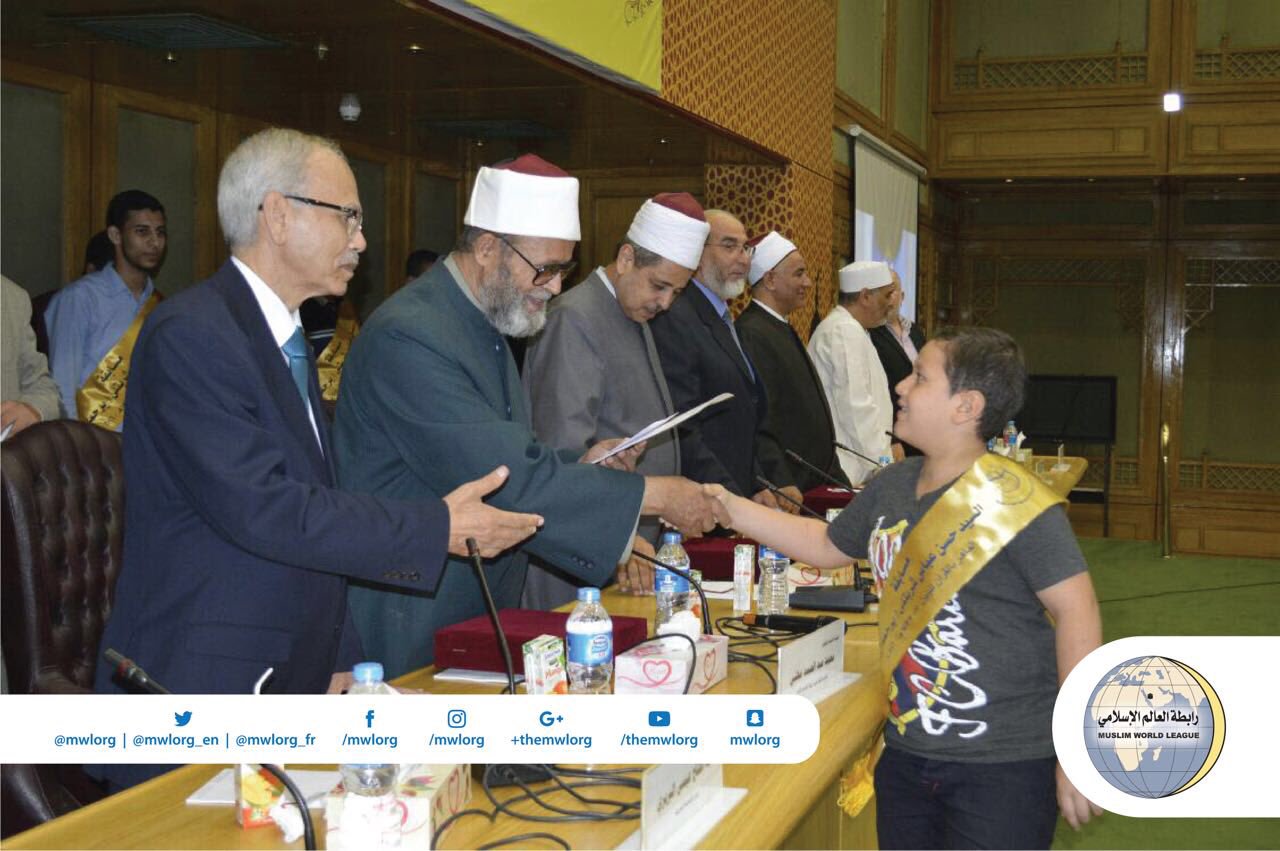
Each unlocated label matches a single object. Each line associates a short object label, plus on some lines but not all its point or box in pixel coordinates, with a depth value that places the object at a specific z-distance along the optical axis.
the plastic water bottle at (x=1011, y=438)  6.36
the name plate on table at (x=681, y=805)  1.43
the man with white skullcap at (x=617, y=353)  3.02
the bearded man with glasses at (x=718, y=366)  3.84
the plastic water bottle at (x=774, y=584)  2.67
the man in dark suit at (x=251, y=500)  1.82
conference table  1.48
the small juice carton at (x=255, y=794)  1.51
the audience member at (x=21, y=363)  3.35
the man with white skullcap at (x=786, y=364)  4.72
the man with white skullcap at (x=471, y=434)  2.21
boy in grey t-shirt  1.91
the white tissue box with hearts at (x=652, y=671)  1.89
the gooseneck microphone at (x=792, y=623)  2.49
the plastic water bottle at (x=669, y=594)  2.37
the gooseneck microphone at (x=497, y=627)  1.74
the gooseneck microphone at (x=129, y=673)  1.34
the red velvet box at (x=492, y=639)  2.03
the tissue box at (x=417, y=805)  1.38
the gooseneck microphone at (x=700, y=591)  2.28
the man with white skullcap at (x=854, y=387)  5.46
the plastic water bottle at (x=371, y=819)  1.36
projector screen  8.48
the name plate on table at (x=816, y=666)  2.02
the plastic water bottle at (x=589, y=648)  1.82
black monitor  10.52
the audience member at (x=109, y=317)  4.30
